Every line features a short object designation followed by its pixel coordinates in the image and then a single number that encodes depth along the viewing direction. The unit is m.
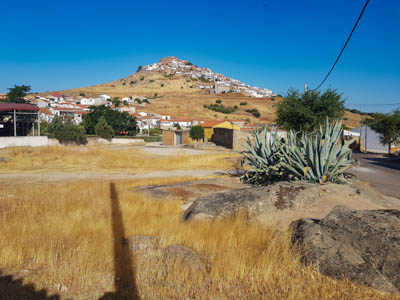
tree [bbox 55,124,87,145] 40.62
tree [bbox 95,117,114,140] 50.58
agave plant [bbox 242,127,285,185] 10.89
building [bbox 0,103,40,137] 33.16
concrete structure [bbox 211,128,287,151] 36.53
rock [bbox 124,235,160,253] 4.61
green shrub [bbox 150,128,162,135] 71.03
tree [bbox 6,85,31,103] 57.03
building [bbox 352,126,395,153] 48.95
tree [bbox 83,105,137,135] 57.88
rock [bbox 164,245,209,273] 4.04
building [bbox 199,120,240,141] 51.34
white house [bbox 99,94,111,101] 128.48
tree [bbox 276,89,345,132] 27.05
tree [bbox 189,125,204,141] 50.47
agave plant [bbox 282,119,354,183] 8.75
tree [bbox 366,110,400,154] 40.72
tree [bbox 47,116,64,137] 48.35
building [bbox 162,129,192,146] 48.72
